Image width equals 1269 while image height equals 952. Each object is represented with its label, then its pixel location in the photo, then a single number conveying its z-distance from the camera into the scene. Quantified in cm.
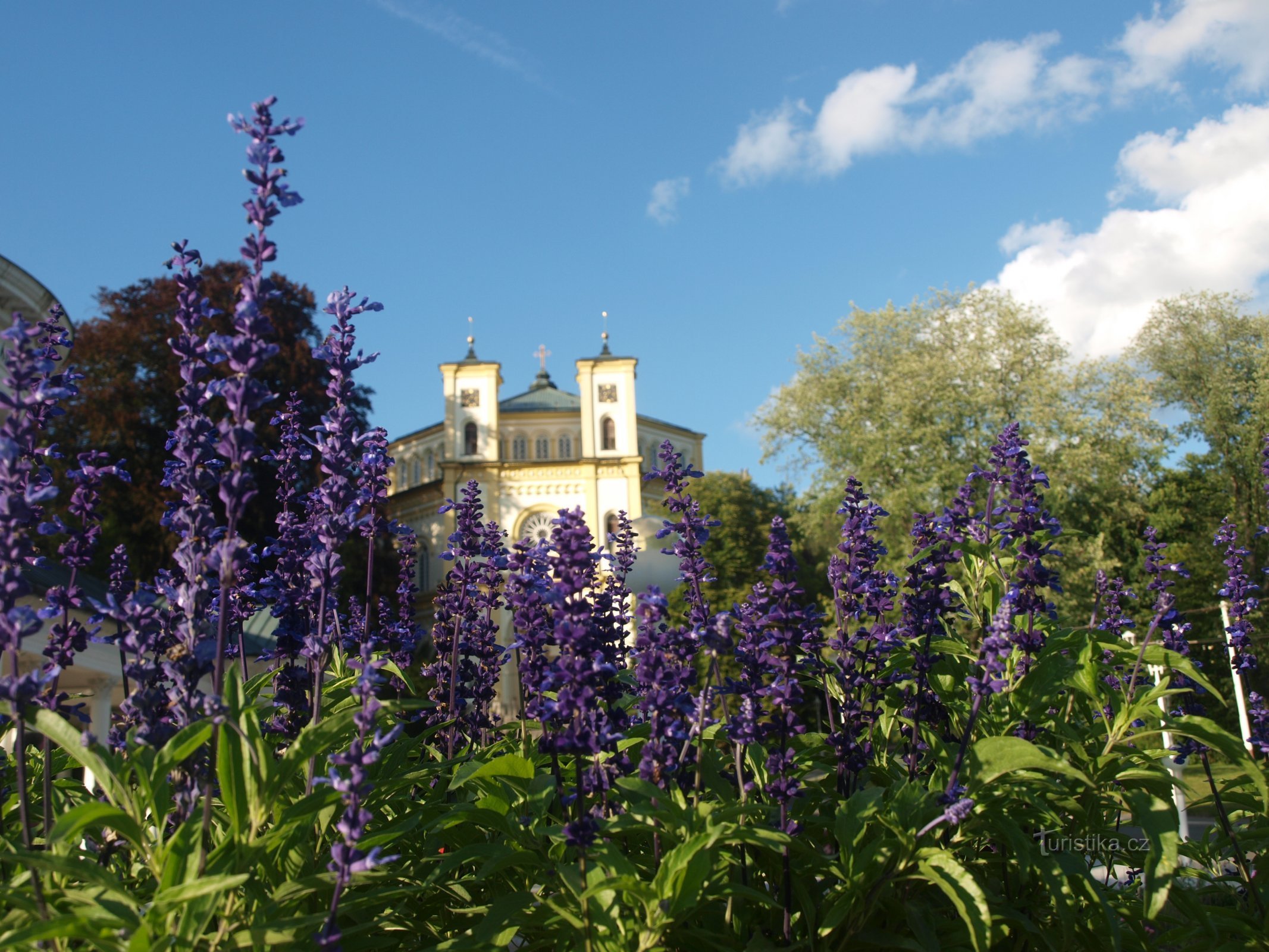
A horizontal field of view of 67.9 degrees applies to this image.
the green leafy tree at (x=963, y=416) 2972
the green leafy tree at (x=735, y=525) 5378
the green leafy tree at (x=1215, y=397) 3017
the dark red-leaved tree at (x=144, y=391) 2692
